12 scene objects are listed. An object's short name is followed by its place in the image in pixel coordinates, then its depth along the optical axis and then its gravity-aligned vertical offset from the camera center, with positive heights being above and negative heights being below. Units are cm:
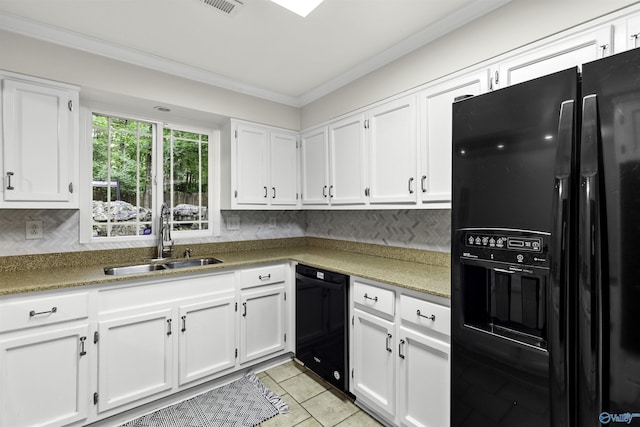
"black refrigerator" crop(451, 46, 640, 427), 89 -13
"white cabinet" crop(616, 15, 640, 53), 126 +75
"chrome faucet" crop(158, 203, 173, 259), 258 -17
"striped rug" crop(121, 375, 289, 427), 192 -130
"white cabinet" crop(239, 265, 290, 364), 241 -81
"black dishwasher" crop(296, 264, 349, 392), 213 -83
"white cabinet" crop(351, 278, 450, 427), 155 -81
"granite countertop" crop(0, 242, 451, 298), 168 -38
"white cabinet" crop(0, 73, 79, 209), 183 +45
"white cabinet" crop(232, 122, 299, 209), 282 +45
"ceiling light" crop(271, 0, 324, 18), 163 +113
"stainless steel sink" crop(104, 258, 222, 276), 224 -41
